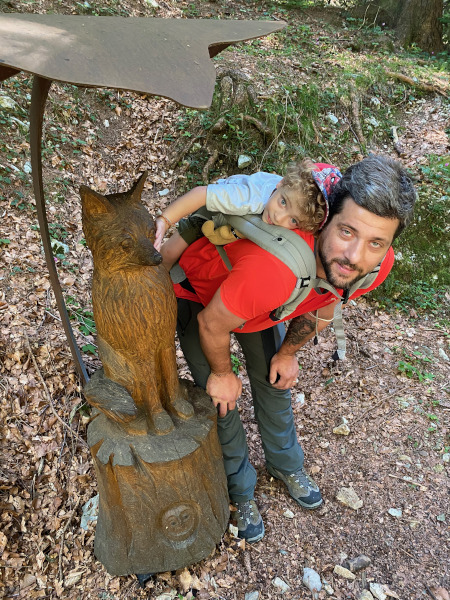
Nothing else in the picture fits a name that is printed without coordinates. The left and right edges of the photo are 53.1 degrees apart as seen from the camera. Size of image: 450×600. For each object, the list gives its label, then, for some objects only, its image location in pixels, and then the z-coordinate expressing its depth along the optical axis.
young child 2.05
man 2.00
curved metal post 1.80
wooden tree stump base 2.15
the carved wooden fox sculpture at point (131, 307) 1.84
